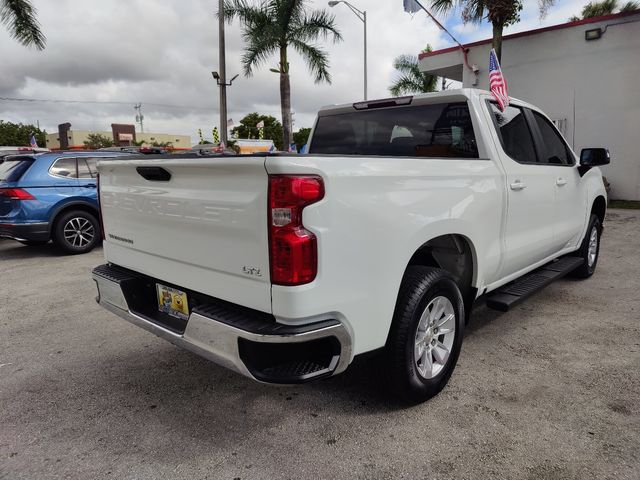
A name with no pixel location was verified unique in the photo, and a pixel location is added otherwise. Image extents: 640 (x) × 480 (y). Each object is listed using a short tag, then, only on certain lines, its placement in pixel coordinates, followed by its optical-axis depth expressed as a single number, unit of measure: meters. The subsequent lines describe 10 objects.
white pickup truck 2.06
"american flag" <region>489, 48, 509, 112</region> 3.70
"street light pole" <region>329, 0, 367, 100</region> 21.97
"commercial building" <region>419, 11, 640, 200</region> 12.71
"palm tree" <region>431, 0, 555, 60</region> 13.12
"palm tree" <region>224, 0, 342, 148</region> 17.73
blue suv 7.14
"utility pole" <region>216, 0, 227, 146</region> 18.92
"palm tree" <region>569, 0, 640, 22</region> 19.86
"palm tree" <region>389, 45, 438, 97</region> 24.14
